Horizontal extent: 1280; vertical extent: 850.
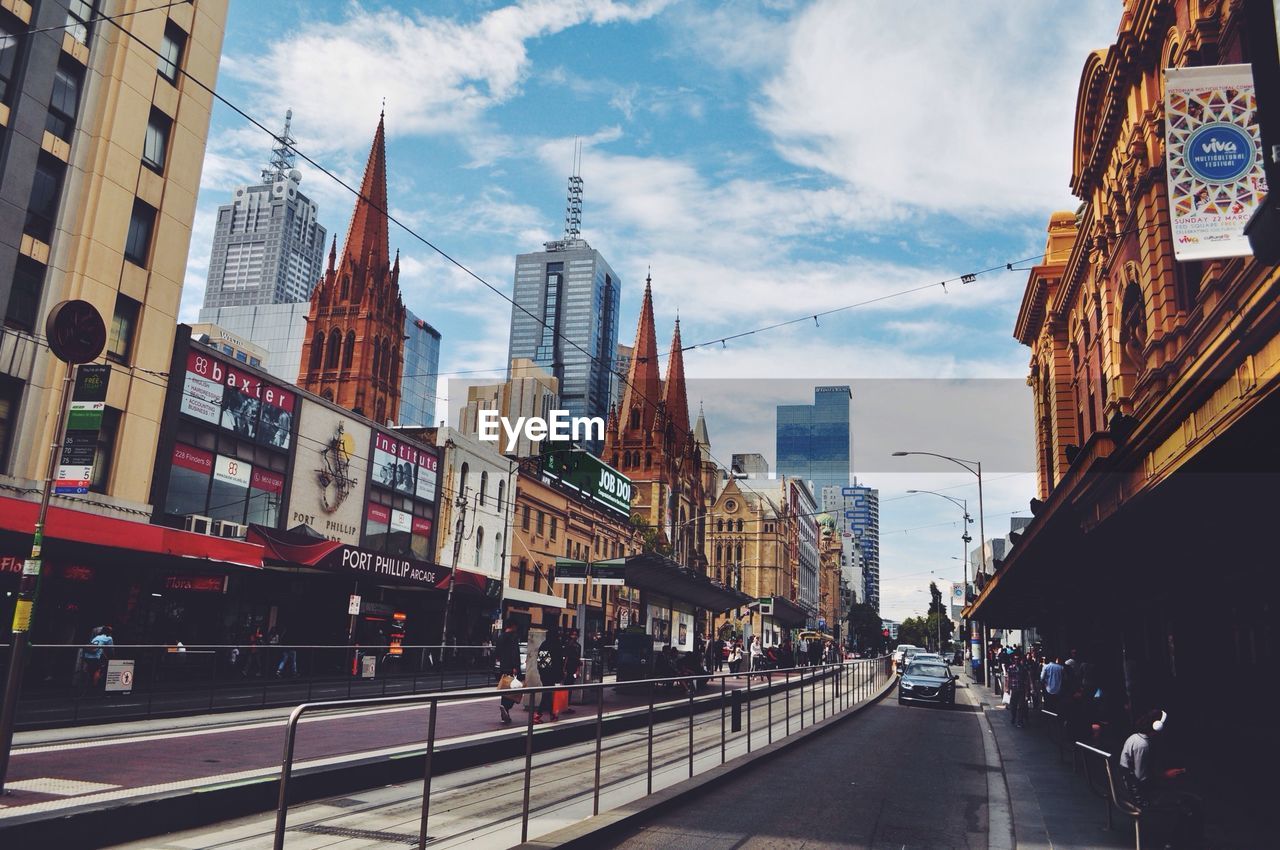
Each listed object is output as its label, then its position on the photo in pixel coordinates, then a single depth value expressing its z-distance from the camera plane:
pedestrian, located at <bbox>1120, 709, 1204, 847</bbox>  8.41
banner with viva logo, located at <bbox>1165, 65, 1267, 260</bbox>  12.32
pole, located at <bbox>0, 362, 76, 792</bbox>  9.31
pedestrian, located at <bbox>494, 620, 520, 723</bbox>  18.09
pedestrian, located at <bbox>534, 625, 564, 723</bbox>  17.97
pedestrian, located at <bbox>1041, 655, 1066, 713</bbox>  21.02
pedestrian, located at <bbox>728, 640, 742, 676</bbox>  39.97
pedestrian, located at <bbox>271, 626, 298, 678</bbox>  20.53
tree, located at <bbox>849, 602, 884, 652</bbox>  160.25
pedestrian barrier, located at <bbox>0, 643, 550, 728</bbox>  15.81
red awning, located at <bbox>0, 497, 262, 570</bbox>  20.16
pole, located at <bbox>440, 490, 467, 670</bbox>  41.72
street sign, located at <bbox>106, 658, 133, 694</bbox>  16.56
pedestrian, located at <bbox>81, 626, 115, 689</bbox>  16.31
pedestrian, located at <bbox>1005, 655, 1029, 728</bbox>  22.50
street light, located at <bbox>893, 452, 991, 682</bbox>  43.60
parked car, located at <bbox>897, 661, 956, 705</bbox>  29.17
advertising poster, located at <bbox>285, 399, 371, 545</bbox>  33.81
